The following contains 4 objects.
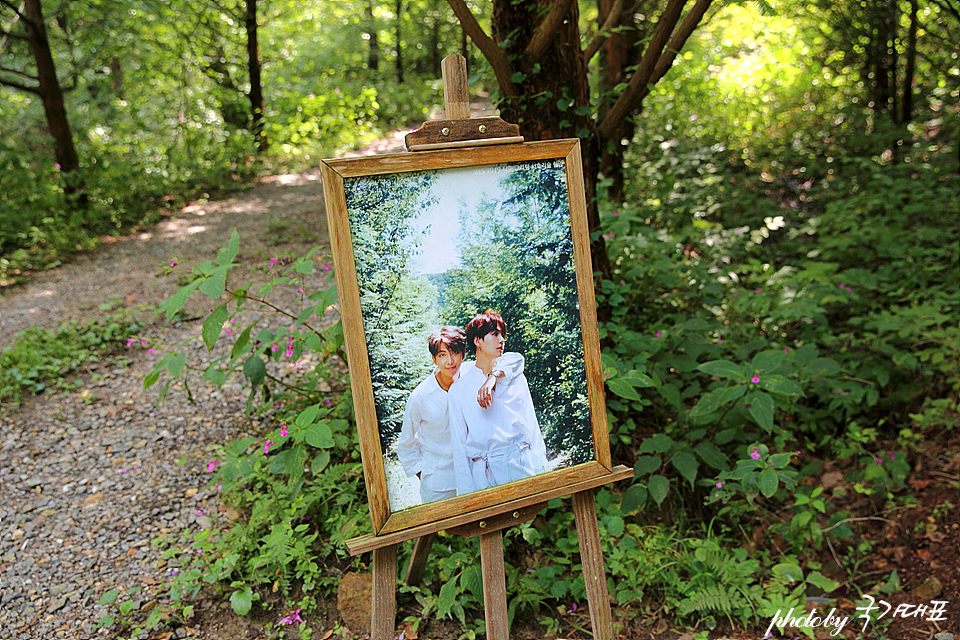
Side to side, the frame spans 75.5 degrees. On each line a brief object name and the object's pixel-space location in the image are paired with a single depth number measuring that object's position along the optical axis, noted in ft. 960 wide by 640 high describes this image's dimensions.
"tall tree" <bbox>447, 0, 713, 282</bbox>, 8.54
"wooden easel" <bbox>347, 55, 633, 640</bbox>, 5.28
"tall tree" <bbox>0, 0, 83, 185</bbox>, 18.80
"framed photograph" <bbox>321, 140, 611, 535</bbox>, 5.01
